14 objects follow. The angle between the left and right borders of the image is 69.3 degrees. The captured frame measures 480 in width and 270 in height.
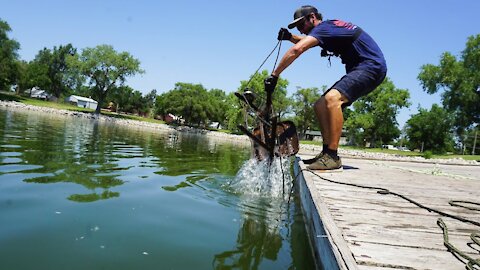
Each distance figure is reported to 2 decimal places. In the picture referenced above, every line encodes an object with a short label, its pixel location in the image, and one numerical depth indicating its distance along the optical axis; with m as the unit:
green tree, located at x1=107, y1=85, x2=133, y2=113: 108.16
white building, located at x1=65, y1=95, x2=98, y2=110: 115.88
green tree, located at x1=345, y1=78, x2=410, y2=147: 60.16
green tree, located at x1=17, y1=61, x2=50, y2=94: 88.50
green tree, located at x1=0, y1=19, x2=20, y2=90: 71.56
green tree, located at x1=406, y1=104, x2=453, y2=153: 68.88
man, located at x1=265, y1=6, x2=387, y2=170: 5.10
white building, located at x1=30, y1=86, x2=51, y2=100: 110.25
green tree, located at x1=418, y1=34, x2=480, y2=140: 40.84
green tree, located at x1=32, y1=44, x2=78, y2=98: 100.62
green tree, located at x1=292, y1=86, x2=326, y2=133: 76.50
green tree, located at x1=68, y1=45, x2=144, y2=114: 72.19
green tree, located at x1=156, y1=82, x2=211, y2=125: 74.69
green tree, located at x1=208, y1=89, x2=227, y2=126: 78.49
